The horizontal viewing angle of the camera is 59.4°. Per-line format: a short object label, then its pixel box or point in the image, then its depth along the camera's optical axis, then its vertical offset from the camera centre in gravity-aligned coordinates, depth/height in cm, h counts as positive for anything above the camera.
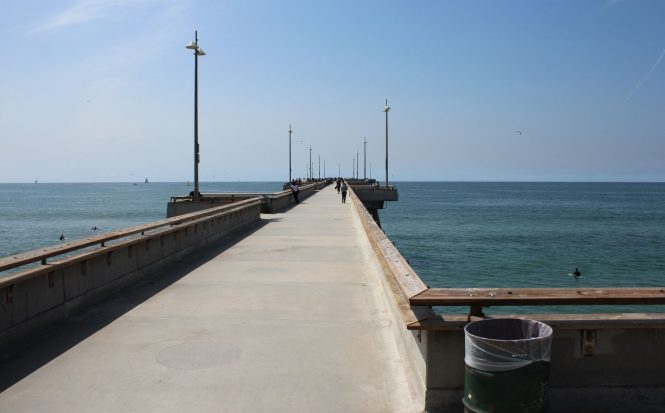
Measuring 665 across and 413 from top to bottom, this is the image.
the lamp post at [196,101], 2570 +346
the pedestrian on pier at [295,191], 3778 -69
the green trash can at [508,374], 392 -130
